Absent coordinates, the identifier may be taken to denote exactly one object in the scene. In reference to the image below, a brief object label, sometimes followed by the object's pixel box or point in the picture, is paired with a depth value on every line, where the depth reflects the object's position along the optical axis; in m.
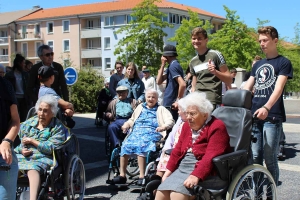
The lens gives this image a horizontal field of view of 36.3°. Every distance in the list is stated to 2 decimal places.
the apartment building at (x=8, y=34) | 75.88
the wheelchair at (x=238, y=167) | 3.94
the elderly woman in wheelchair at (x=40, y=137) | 4.81
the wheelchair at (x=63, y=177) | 4.78
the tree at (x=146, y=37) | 41.28
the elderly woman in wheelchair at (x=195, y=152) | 3.90
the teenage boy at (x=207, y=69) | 5.34
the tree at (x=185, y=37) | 46.34
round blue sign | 15.00
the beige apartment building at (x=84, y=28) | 64.56
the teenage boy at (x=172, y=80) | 6.37
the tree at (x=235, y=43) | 45.12
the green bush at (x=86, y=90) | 22.50
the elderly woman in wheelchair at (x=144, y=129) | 6.17
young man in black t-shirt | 4.58
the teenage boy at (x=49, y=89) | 5.45
